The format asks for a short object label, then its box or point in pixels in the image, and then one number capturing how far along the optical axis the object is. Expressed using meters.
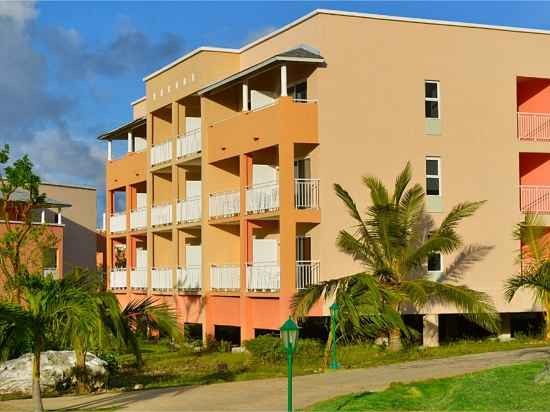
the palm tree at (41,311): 17.88
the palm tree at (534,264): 29.59
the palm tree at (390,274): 27.25
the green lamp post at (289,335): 16.97
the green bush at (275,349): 28.31
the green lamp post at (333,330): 26.41
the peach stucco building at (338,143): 31.00
